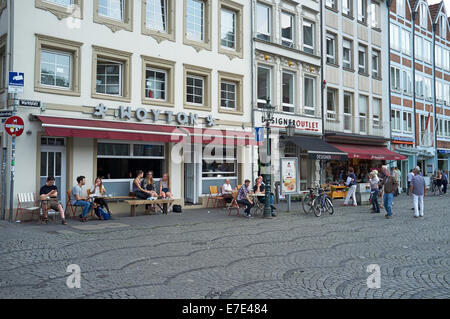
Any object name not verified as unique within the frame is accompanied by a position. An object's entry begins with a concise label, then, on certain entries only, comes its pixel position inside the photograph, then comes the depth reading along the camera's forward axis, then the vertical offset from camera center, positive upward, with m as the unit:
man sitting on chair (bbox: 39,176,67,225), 11.94 -0.63
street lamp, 13.92 +0.07
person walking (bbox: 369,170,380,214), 15.70 -0.63
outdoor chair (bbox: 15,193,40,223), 12.35 -0.84
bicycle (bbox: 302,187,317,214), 15.11 -0.85
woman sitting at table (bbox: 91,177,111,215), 13.27 -0.54
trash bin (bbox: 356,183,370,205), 19.25 -0.81
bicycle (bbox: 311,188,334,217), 14.63 -1.02
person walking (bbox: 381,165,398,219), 14.11 -0.49
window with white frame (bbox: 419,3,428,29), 34.35 +13.14
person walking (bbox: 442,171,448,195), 26.39 -0.35
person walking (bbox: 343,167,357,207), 18.68 -0.46
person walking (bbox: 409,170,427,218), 14.23 -0.49
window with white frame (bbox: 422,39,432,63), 34.69 +10.37
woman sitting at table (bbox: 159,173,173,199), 15.60 -0.42
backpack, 13.34 -1.18
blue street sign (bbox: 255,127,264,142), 14.41 +1.46
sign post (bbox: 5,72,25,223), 11.62 +1.51
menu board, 15.69 +0.02
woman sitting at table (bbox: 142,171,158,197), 14.94 -0.26
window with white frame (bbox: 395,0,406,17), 30.94 +12.45
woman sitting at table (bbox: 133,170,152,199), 14.62 -0.53
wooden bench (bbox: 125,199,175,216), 13.98 -0.93
